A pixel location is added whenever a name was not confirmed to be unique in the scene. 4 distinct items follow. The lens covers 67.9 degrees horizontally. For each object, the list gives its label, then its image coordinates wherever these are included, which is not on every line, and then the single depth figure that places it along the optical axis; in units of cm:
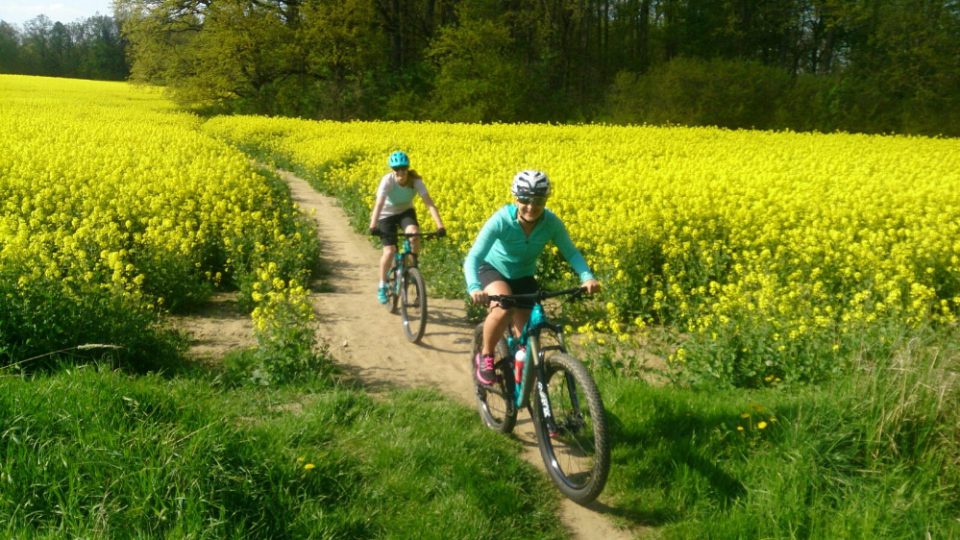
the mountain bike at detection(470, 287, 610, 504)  379
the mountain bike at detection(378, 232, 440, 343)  706
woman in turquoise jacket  414
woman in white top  727
